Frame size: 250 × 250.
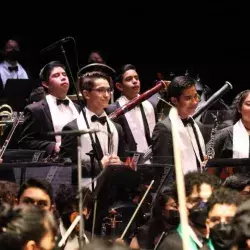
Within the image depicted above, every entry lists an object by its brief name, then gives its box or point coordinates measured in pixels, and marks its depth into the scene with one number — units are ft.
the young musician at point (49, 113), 44.24
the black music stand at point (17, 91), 56.54
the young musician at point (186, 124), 41.29
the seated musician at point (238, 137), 41.11
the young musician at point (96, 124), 39.81
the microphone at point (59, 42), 38.48
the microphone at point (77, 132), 26.21
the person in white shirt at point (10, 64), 67.41
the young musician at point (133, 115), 47.80
